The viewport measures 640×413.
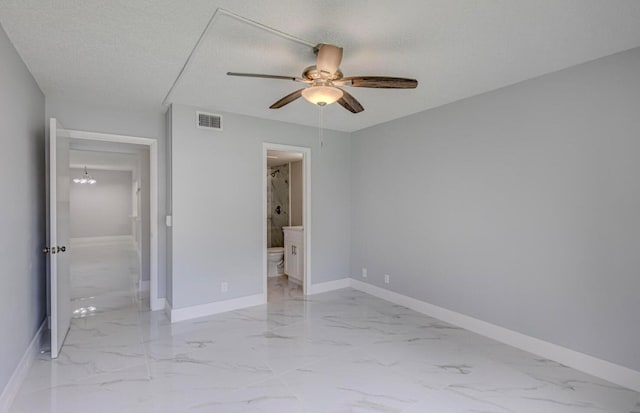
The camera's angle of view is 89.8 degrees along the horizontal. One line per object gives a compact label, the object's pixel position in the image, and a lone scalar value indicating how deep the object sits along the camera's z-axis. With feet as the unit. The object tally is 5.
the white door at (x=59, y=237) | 9.11
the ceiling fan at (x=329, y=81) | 7.07
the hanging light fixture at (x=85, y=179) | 34.17
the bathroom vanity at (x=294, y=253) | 17.24
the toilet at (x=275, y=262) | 19.66
